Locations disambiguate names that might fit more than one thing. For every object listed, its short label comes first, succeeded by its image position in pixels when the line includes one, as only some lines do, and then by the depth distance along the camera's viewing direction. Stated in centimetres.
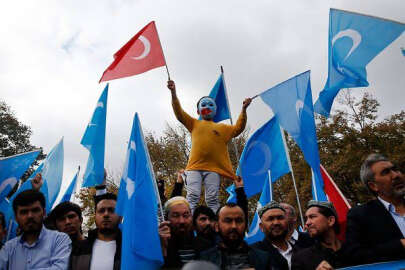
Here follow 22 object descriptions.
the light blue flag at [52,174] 606
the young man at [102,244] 329
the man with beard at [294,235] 379
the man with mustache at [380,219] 273
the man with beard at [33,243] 320
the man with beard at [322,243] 301
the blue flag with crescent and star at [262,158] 646
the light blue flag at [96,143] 497
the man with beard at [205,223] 408
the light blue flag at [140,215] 314
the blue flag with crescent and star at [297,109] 557
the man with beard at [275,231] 371
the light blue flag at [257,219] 591
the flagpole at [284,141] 634
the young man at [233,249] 321
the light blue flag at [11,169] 491
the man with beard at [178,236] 338
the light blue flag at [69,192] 677
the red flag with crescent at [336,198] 493
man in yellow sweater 529
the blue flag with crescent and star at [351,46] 505
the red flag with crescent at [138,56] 544
